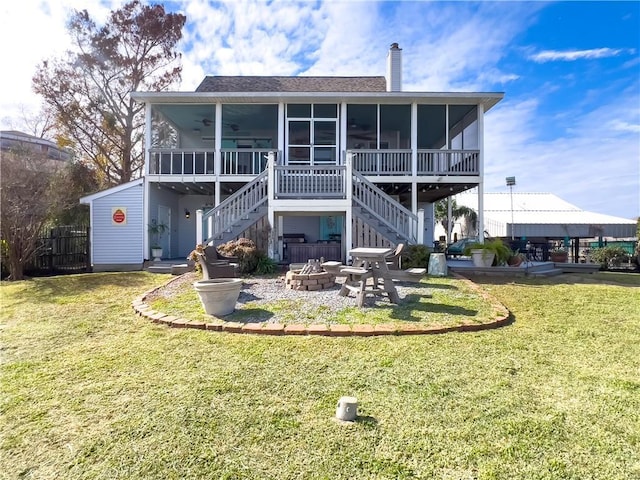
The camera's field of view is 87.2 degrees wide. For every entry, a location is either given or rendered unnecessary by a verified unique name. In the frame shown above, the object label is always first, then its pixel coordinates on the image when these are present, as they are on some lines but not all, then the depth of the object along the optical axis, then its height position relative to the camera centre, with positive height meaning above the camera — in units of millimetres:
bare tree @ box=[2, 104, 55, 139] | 19047 +6836
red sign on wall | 11172 +817
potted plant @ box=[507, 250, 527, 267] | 9680 -491
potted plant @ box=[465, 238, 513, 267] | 9203 -285
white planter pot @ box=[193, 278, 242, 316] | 4719 -774
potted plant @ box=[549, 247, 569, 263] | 12414 -469
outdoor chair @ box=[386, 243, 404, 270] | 6530 -409
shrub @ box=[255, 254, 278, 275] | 8453 -622
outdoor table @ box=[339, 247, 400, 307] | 5340 -484
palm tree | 25922 +2172
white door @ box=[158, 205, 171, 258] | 12492 +379
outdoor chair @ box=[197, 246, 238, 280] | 6469 -498
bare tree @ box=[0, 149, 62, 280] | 9477 +1071
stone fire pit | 6549 -770
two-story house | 9359 +2814
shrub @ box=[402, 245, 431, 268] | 8648 -374
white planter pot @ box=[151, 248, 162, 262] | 11203 -412
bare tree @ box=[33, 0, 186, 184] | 18266 +9215
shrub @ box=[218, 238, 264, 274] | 8289 -291
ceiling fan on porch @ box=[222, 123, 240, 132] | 13277 +4625
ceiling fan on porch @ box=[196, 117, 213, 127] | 12923 +4670
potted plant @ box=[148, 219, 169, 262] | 11211 +129
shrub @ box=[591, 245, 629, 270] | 12906 -503
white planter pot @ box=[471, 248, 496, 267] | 9195 -386
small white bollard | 2281 -1148
